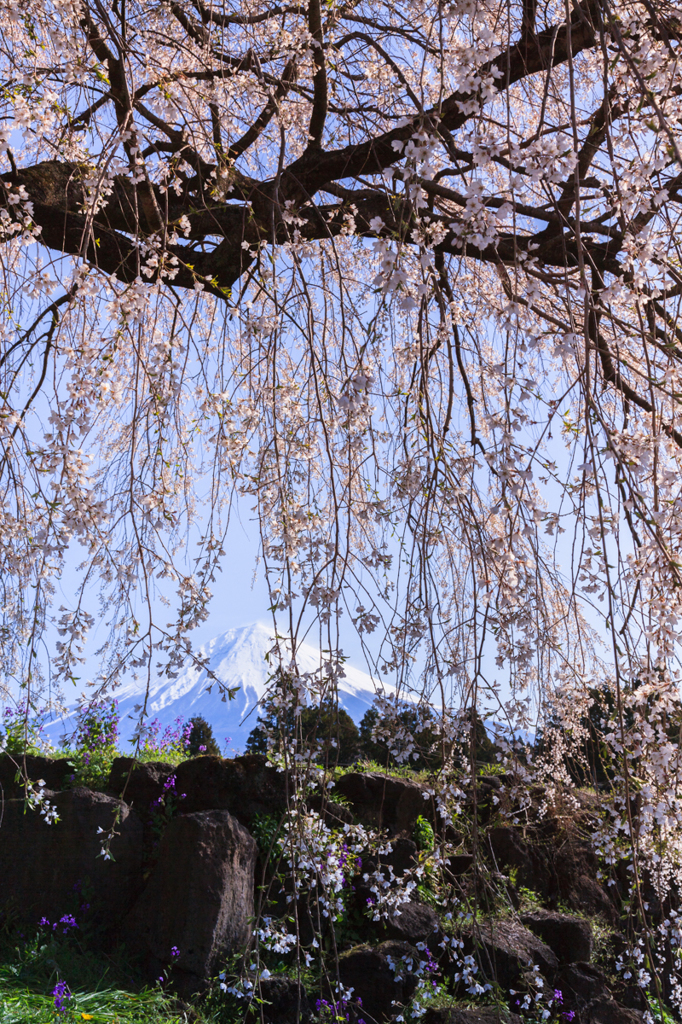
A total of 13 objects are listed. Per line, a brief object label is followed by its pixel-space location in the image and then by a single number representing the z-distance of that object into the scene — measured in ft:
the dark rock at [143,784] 13.47
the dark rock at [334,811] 12.24
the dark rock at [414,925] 11.57
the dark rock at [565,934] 12.18
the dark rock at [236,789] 13.37
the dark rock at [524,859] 14.82
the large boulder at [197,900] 10.60
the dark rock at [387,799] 14.03
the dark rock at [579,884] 15.56
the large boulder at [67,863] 12.16
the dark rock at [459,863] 13.16
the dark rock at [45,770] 14.43
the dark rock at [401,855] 12.64
